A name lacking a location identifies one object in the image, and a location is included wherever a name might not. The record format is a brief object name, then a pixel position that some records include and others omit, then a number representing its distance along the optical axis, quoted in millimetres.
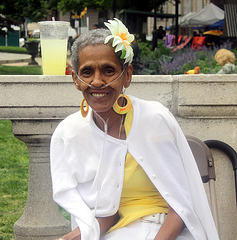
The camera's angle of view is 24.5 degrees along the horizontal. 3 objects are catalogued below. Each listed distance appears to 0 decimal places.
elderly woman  2420
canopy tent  30688
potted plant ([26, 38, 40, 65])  23219
